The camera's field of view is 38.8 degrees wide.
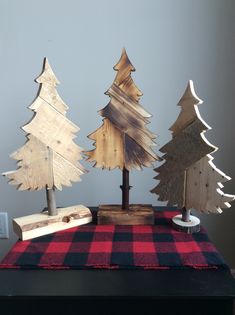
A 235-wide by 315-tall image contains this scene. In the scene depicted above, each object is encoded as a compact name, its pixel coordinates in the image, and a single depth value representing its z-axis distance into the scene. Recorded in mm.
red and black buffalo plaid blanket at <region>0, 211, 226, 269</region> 745
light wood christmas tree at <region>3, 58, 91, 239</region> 848
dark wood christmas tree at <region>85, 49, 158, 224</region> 872
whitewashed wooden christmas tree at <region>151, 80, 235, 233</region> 831
